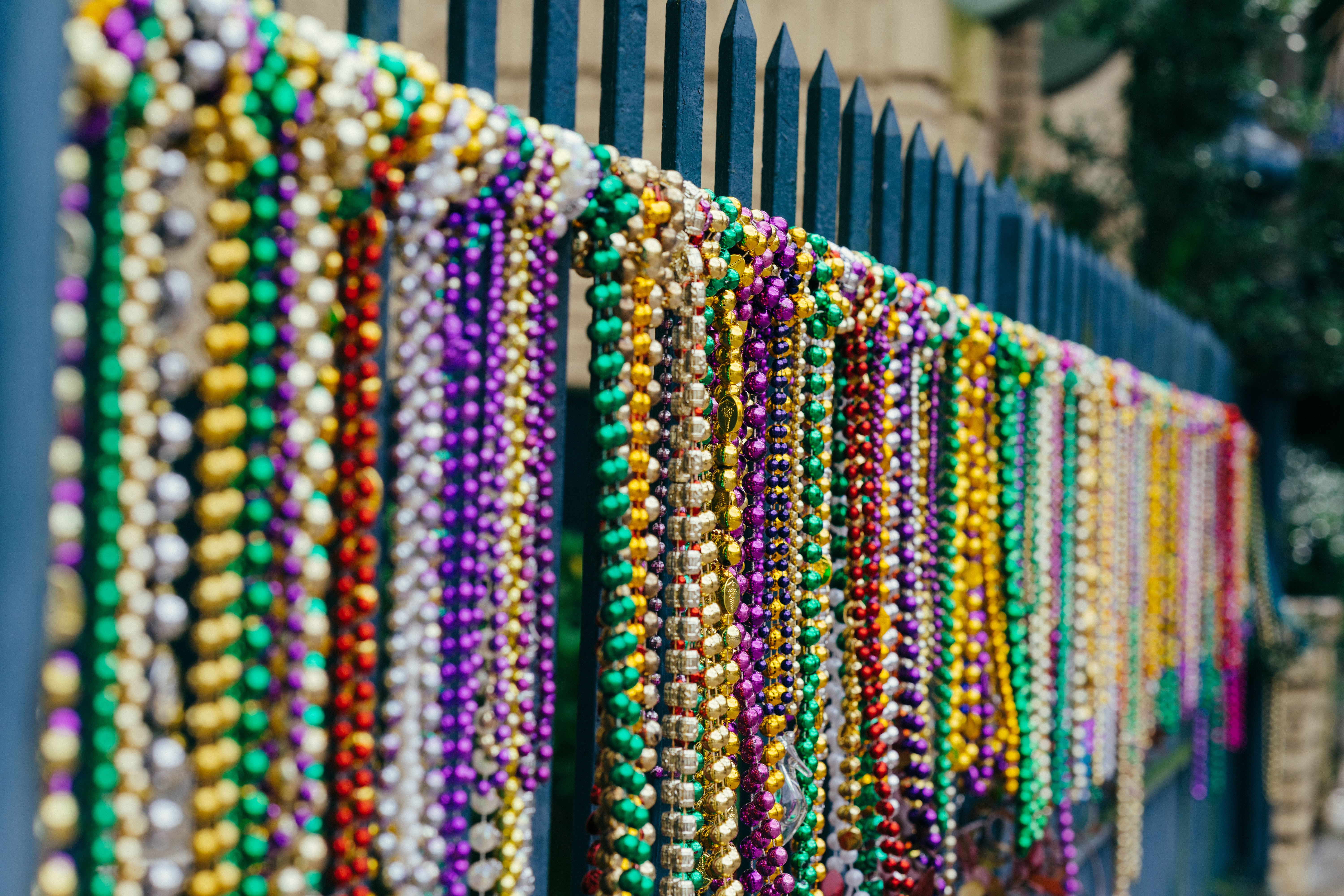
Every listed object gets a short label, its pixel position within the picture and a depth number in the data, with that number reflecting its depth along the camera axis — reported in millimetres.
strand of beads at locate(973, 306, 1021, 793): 2603
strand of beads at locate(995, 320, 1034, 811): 2612
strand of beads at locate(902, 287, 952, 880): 2445
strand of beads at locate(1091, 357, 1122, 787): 2916
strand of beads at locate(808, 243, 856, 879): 2396
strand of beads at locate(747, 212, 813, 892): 2247
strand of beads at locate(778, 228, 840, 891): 2286
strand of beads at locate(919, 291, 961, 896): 2512
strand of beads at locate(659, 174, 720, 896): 2161
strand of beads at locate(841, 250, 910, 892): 2390
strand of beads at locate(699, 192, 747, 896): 2181
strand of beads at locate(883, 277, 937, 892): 2436
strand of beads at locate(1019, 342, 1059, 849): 2695
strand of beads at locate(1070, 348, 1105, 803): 2836
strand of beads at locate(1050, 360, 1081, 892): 2774
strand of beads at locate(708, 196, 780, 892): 2236
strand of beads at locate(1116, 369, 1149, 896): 3086
